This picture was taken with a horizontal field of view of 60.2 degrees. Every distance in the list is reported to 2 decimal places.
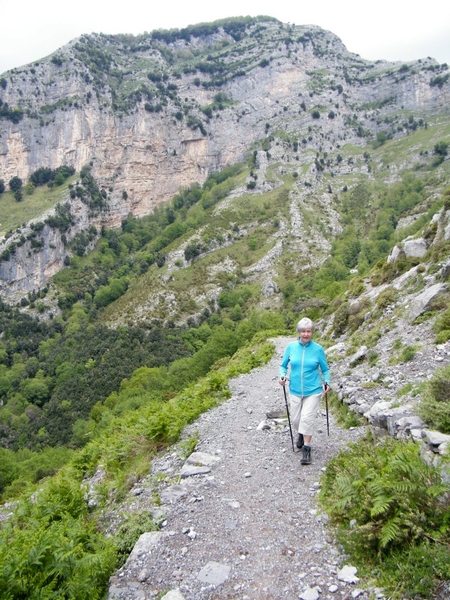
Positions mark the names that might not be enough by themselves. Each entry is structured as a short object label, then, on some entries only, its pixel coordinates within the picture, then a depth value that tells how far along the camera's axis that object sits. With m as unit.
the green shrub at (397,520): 3.83
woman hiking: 7.39
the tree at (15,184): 142.25
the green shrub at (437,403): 5.78
